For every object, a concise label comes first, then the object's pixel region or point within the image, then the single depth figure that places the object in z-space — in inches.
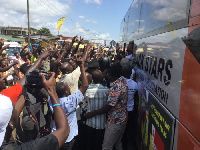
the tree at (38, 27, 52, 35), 2537.0
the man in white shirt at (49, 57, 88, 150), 70.7
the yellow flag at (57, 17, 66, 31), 531.4
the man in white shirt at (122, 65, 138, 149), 97.8
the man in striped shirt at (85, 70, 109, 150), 90.1
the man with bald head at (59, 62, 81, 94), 104.3
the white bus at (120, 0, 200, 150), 46.2
